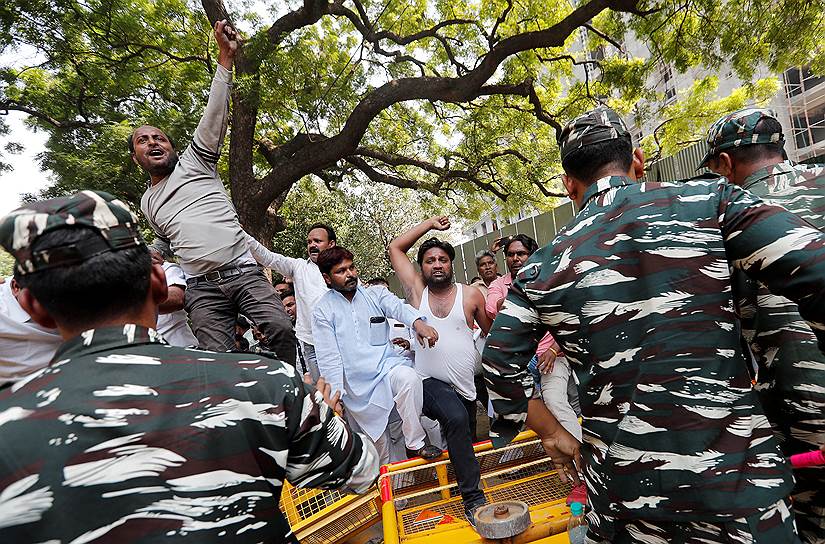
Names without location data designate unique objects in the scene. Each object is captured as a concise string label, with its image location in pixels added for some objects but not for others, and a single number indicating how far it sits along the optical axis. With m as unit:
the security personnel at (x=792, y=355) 1.58
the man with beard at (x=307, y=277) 4.31
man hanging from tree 2.93
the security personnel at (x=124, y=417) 0.82
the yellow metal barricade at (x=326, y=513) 2.86
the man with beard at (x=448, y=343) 2.89
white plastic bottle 2.07
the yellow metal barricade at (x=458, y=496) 2.46
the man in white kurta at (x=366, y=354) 3.27
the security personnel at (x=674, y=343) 1.19
